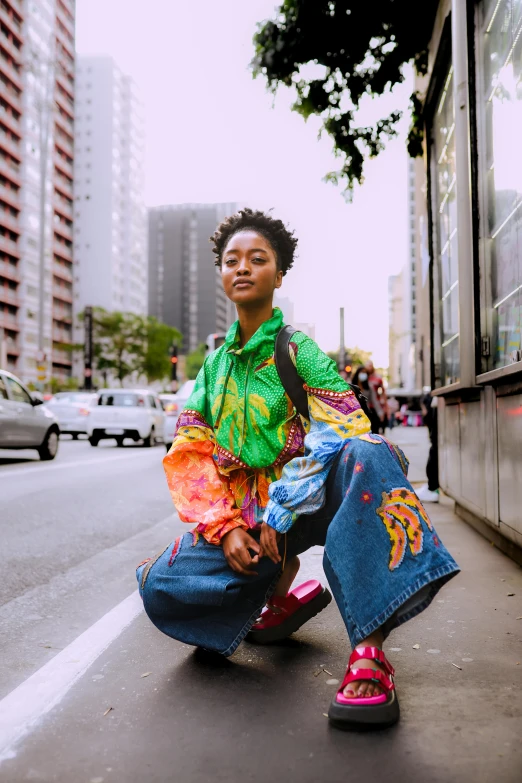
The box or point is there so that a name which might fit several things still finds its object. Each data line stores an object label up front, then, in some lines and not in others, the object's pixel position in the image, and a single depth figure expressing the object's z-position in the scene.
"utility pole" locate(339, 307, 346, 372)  41.04
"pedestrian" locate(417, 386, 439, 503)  7.84
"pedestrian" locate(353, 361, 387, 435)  12.12
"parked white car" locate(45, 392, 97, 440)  25.09
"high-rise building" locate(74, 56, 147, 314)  99.50
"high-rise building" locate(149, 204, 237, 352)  167.62
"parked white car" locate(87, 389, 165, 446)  20.48
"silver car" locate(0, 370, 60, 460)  13.07
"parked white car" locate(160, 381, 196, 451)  16.23
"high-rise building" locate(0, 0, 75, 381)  71.94
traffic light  41.19
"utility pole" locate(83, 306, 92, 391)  60.72
